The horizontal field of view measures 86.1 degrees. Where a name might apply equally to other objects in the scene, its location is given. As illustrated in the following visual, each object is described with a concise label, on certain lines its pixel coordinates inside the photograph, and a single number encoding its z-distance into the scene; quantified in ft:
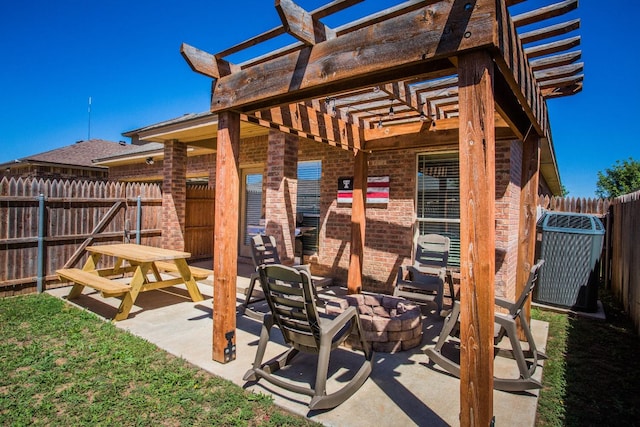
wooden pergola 6.61
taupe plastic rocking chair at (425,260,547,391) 9.69
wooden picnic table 15.25
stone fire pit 12.25
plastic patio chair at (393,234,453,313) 16.79
